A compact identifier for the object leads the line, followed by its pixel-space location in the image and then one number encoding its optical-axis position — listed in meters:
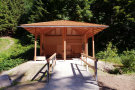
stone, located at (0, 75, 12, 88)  5.53
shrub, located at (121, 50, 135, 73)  7.69
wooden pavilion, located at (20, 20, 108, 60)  12.28
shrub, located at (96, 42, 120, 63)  9.22
